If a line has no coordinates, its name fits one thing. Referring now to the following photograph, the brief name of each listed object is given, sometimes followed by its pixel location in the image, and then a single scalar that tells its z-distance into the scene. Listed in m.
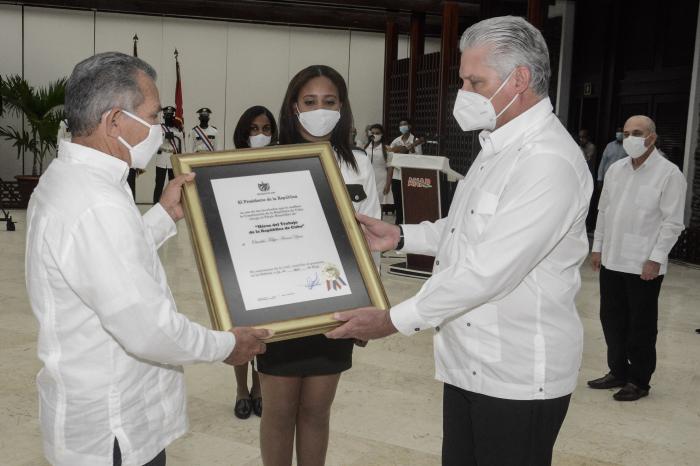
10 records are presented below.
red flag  11.14
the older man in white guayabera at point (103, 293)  1.46
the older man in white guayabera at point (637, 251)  3.99
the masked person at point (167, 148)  11.43
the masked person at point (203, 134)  11.46
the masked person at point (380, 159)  10.92
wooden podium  7.04
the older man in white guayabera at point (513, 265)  1.69
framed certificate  1.87
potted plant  11.32
